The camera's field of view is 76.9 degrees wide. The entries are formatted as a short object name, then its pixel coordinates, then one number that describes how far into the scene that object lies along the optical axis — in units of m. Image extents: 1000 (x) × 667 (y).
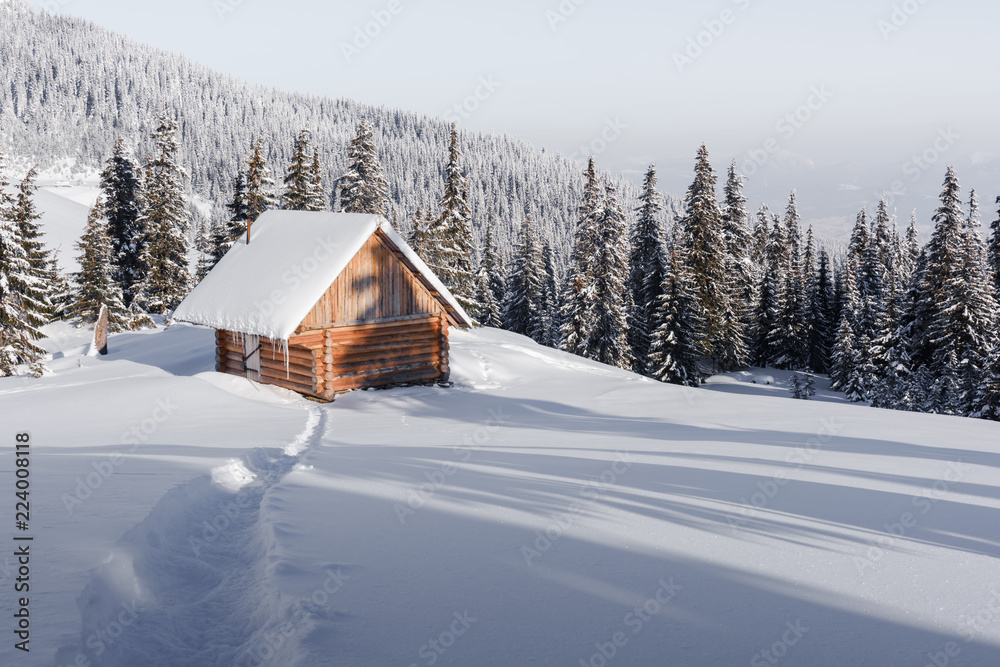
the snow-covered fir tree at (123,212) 42.00
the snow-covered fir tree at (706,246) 42.62
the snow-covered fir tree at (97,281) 35.66
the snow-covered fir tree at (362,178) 38.25
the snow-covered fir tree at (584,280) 39.59
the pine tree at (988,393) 30.33
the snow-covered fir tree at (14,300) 25.58
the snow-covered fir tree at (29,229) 33.66
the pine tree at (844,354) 45.56
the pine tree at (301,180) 37.31
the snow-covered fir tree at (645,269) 42.44
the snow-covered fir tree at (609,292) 39.56
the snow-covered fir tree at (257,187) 36.91
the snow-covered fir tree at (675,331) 38.16
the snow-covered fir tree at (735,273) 45.06
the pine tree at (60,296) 39.50
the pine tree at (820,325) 55.00
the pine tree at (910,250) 70.64
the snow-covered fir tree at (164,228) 38.91
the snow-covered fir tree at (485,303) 54.02
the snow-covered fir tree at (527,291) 55.28
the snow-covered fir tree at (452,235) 38.41
